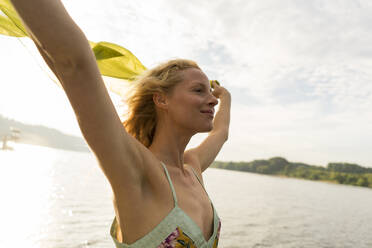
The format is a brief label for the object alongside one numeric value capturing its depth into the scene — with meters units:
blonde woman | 0.49
